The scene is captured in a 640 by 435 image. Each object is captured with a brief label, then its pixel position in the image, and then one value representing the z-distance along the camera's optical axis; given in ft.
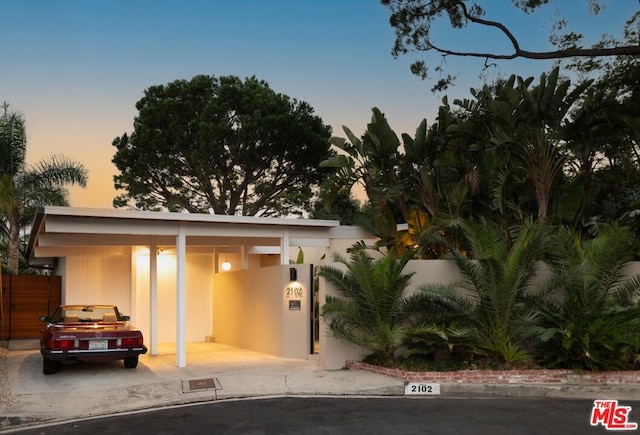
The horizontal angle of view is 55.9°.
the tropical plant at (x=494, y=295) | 34.81
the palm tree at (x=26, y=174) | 79.25
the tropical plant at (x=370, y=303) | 36.58
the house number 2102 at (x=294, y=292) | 45.14
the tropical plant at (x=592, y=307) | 32.94
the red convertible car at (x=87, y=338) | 36.27
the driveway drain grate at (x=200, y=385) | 32.97
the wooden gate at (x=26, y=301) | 55.98
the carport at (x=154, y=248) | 40.52
